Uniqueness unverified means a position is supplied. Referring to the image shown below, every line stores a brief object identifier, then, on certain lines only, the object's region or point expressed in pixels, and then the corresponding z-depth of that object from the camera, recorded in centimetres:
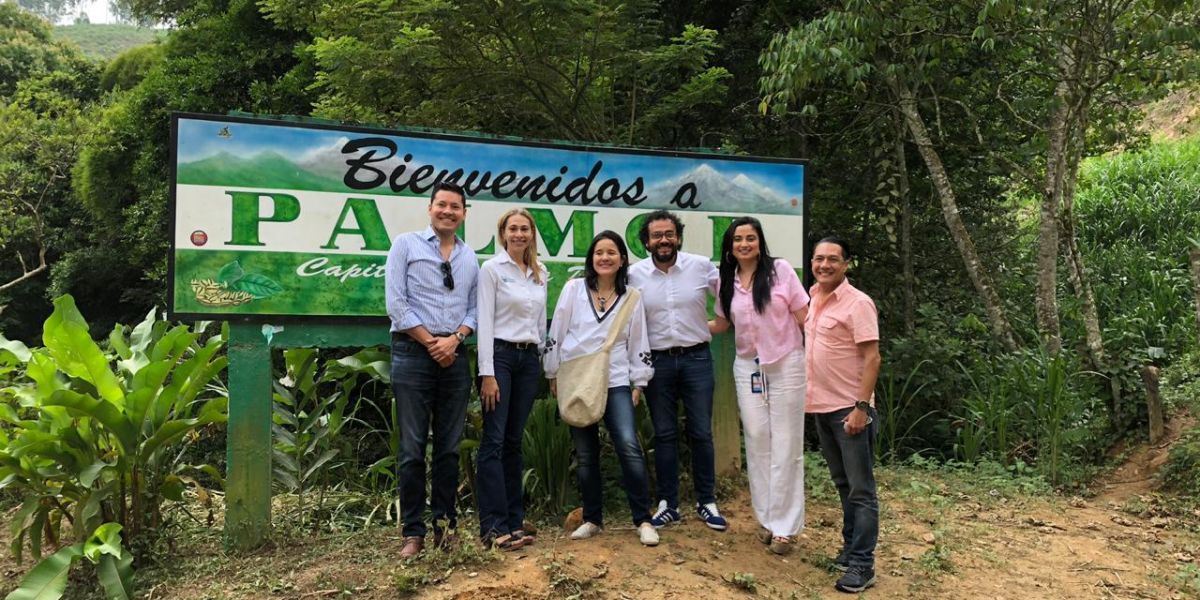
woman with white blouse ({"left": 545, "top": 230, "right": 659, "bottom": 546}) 391
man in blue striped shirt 366
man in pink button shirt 354
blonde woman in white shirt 374
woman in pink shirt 392
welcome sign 400
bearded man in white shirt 411
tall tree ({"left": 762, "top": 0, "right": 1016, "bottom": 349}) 579
